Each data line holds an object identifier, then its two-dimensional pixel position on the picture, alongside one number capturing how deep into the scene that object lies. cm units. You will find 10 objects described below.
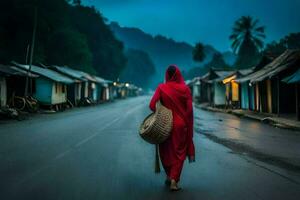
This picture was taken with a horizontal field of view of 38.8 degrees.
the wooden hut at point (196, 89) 7143
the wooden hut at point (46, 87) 3697
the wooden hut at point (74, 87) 4777
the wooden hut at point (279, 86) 2517
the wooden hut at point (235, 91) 3869
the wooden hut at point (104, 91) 7102
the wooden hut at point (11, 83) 2855
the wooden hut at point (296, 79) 1994
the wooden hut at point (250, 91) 3219
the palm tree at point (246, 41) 8562
